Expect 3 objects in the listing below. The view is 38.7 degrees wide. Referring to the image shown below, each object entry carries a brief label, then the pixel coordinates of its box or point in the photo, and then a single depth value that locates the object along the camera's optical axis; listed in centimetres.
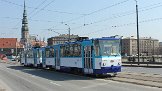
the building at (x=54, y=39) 7196
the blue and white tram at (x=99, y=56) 1626
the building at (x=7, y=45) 12047
